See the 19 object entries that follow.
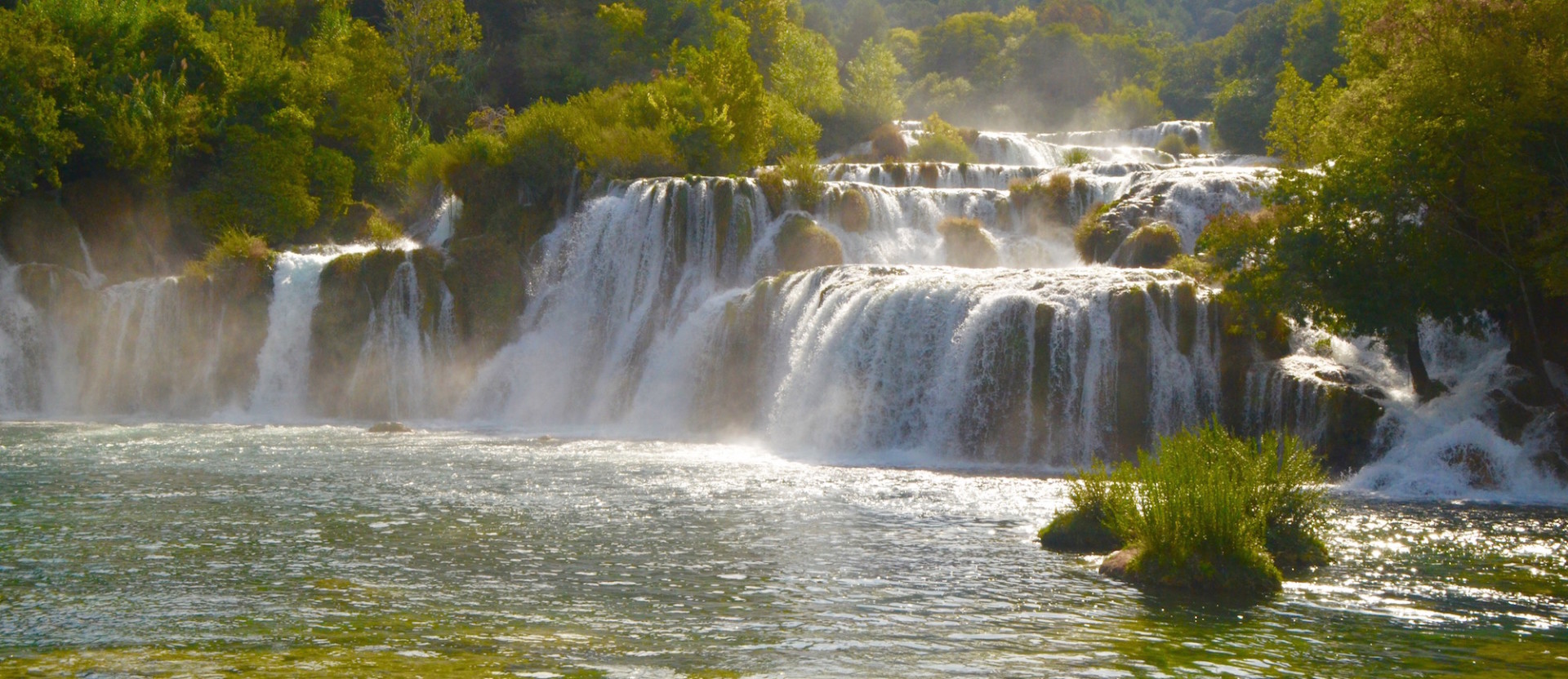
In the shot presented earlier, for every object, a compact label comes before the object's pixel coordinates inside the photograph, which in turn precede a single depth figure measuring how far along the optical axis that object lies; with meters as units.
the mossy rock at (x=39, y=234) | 39.25
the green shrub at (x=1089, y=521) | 16.25
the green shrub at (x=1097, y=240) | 32.56
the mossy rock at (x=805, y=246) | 35.47
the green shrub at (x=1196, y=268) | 26.77
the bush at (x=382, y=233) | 42.88
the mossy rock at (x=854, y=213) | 37.28
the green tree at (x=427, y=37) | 55.41
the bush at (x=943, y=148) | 51.06
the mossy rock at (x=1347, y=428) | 23.42
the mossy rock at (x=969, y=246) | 35.94
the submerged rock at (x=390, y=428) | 31.45
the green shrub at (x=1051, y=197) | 36.97
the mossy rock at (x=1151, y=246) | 31.12
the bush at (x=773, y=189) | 37.09
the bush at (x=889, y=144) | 53.66
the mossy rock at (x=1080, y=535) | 16.30
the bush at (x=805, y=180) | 37.16
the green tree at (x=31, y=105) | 38.69
